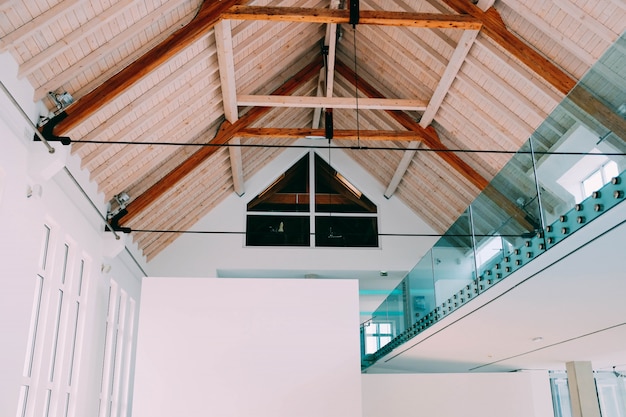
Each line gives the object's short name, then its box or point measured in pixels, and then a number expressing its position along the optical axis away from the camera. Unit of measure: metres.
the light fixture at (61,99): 8.27
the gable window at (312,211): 17.11
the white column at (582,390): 13.16
